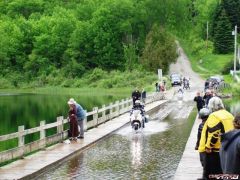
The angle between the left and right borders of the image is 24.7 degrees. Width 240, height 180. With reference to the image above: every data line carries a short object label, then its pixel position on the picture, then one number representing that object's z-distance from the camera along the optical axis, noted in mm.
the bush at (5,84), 113562
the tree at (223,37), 114625
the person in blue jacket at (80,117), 21609
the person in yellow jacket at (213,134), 9562
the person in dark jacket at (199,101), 29156
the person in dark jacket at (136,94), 36575
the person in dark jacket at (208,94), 25225
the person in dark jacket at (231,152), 6332
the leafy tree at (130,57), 104150
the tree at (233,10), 130750
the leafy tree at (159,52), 90375
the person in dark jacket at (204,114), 11261
